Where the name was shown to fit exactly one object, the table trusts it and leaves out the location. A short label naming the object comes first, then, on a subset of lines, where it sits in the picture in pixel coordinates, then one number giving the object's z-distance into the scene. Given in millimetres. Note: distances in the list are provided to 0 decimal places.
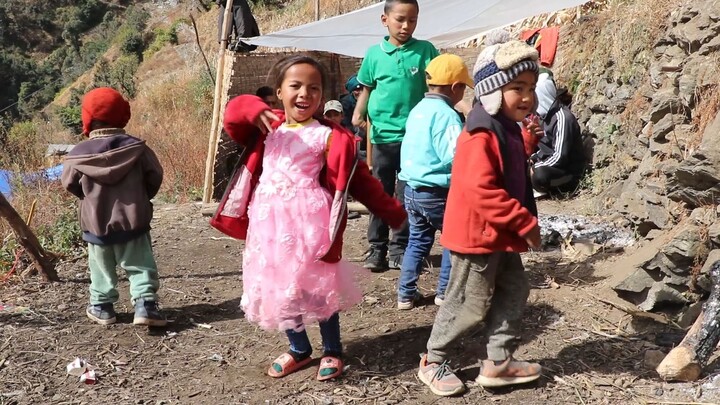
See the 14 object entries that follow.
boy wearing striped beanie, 2988
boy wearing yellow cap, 4172
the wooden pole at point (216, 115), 8125
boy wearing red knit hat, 4199
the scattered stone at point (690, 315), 3803
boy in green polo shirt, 4904
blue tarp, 7973
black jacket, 7242
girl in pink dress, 3266
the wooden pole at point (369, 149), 5341
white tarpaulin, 6727
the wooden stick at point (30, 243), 4934
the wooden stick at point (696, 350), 3203
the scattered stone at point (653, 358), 3408
